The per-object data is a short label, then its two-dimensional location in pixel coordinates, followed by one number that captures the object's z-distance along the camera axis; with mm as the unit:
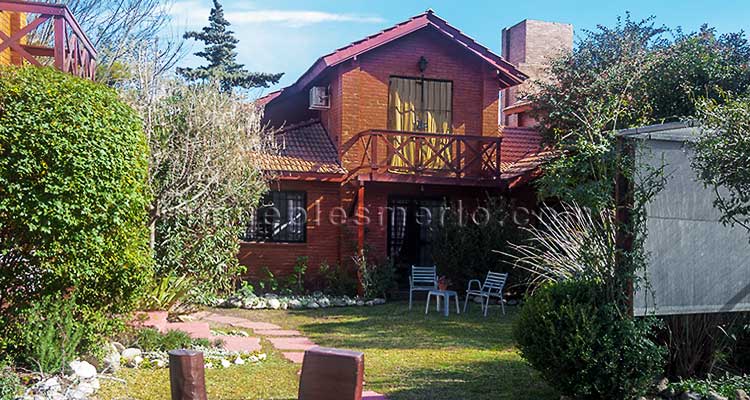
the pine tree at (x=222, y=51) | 27562
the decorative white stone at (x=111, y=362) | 7098
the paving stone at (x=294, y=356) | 8617
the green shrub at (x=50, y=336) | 6461
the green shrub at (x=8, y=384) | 5644
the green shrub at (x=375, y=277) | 15336
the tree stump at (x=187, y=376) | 3373
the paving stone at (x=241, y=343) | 8938
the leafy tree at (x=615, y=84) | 6738
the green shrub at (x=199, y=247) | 10654
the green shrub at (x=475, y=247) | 15242
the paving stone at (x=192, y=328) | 9041
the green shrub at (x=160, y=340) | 8141
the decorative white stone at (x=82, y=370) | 6572
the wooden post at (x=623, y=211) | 6551
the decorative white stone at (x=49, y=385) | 6031
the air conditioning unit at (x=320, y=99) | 17250
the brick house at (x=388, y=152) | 15969
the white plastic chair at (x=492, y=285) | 13091
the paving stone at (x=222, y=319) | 11797
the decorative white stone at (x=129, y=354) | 7596
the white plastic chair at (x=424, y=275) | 14422
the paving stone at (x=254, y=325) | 11406
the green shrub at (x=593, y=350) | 6227
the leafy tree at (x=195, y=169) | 10219
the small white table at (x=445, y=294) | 12867
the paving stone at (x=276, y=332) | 10853
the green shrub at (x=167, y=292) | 9664
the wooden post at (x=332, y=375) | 2965
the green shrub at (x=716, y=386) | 6547
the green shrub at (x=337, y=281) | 15781
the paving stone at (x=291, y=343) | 9661
